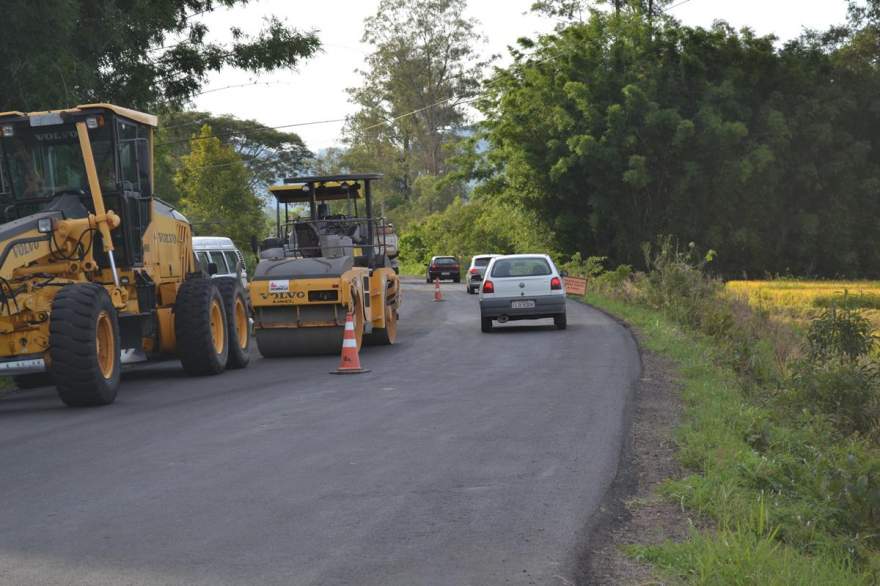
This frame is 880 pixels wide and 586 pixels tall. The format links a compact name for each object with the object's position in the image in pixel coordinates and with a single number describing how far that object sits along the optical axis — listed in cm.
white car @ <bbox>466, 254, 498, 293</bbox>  4550
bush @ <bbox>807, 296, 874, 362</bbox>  1642
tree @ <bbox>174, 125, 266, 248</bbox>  5309
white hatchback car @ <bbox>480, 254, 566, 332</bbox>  2402
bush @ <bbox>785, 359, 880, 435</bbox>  1345
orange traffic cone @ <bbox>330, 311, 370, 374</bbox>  1655
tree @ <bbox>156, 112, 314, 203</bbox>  7031
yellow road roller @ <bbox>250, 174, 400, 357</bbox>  1920
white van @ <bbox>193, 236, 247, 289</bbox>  2467
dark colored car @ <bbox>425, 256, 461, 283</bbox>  6019
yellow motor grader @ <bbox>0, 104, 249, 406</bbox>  1309
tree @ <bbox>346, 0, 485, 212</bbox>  7938
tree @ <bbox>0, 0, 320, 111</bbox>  1859
